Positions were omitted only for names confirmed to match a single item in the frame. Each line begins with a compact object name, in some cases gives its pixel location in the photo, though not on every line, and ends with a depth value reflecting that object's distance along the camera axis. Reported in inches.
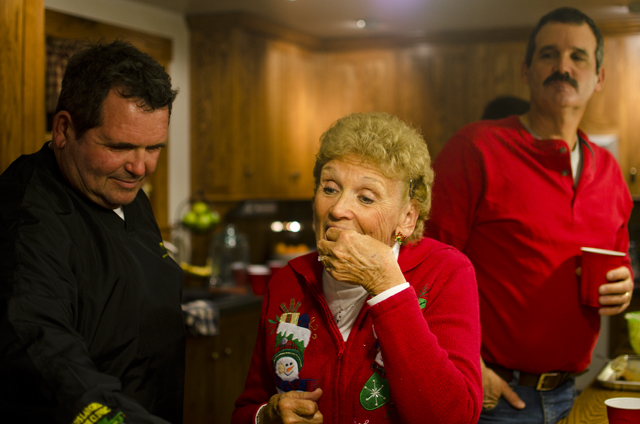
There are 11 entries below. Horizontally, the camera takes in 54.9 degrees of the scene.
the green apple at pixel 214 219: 143.9
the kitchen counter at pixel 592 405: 56.2
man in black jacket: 36.3
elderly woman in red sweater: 41.6
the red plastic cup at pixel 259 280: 138.5
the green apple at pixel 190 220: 141.9
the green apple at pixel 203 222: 142.1
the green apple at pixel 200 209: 143.4
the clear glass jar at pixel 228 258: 149.6
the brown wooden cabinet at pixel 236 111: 171.6
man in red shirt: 62.3
